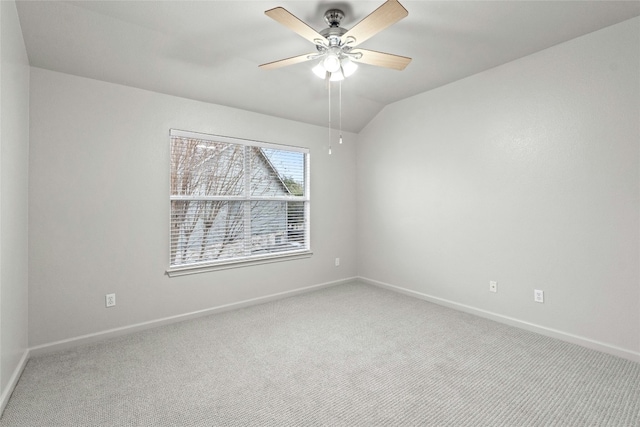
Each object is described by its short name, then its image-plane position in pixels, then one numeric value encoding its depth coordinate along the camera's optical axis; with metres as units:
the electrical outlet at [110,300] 2.86
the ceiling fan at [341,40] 1.84
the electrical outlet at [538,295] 2.92
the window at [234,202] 3.33
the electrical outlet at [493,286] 3.25
